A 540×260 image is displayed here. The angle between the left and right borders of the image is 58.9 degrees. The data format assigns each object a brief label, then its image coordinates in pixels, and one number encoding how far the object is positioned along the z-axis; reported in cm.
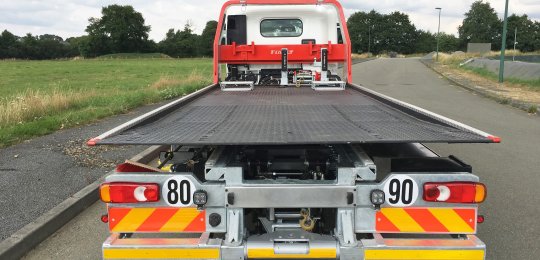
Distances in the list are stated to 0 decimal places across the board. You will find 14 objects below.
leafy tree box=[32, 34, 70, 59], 9806
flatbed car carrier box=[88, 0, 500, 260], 274
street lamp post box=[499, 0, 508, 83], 1905
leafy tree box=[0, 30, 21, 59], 9456
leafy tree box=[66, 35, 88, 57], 10838
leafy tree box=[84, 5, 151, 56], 11138
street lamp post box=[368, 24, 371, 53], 11301
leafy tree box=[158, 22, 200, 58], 10550
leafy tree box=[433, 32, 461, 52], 11327
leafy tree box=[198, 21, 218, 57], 9959
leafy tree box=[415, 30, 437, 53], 11762
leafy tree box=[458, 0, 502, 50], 10144
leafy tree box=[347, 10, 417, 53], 11669
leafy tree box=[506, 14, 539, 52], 9419
